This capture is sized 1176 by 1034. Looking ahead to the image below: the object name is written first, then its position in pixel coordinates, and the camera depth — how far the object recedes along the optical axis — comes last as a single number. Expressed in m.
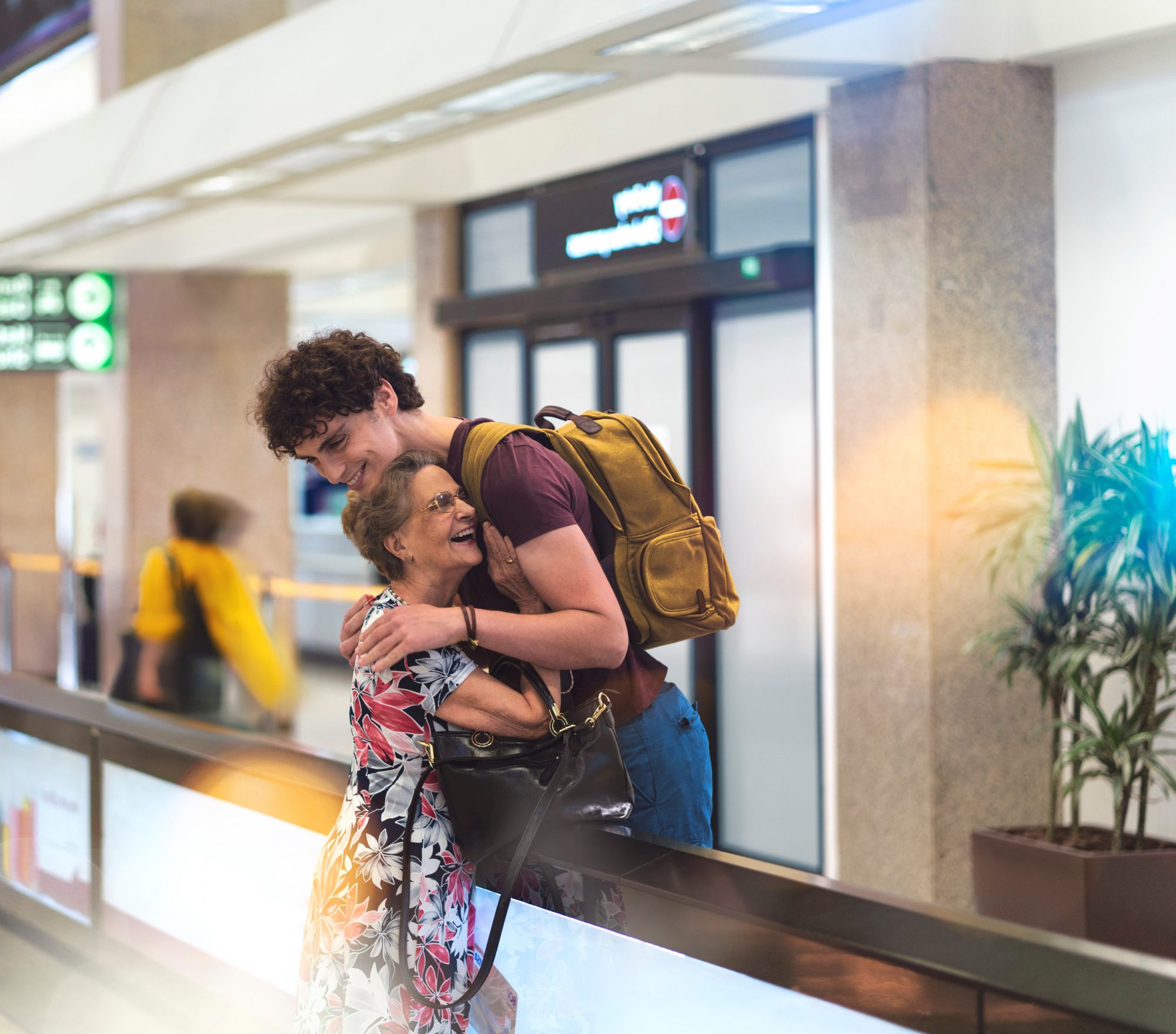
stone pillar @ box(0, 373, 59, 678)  15.72
